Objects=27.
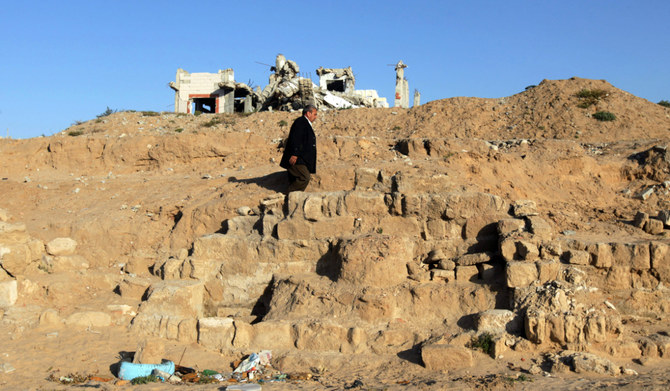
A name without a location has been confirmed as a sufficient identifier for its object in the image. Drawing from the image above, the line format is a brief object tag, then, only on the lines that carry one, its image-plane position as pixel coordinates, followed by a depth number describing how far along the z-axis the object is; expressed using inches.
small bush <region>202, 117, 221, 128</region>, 619.5
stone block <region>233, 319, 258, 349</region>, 241.1
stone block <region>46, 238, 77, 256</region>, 298.0
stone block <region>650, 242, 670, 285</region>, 236.1
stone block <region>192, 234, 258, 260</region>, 284.2
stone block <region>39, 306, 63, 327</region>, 248.8
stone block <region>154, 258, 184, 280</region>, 284.3
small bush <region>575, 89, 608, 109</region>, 564.2
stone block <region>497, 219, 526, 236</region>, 255.3
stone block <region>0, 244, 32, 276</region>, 267.1
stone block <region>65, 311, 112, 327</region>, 250.8
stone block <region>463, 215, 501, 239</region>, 268.7
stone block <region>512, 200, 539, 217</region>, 267.6
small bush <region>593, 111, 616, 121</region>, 531.5
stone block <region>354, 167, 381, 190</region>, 301.6
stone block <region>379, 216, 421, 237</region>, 276.4
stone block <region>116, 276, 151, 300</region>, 276.4
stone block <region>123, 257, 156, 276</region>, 299.1
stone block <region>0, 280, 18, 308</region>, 255.0
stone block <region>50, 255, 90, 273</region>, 291.3
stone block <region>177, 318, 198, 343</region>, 247.3
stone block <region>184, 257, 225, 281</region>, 281.3
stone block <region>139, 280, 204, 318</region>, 261.4
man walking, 301.4
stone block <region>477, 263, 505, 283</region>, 246.1
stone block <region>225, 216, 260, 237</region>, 295.1
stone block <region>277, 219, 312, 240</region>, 280.4
